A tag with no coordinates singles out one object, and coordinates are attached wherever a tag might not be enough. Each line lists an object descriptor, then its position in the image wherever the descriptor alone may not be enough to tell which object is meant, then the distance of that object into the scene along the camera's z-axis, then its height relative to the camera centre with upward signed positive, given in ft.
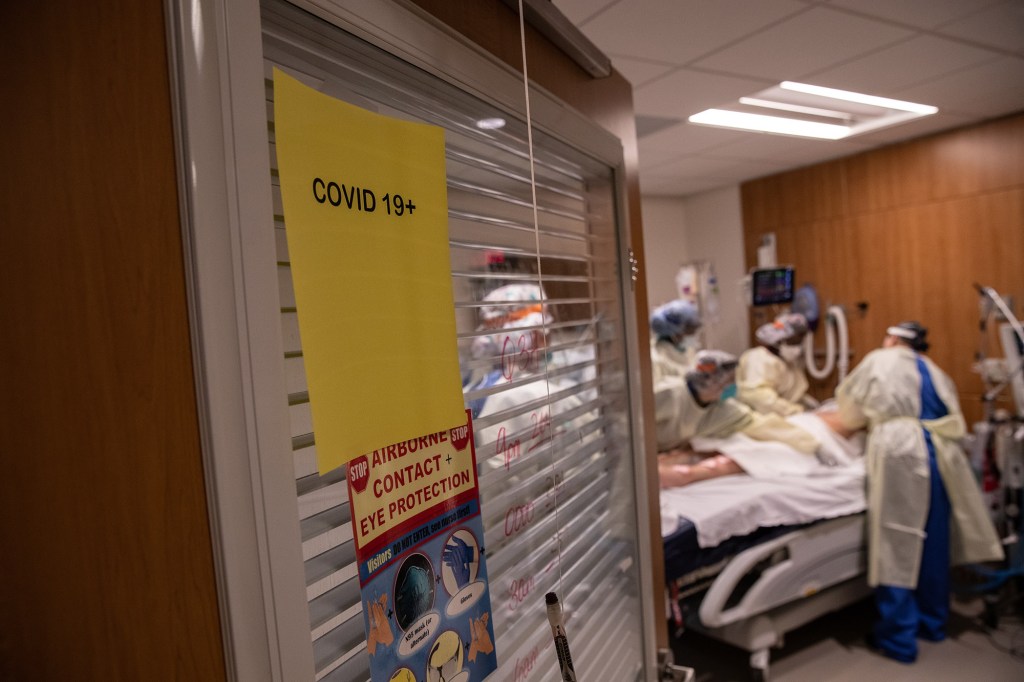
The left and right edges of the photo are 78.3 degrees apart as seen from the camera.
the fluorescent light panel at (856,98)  10.21 +3.48
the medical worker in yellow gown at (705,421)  10.27 -1.95
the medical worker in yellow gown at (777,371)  12.97 -1.52
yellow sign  1.84 +0.22
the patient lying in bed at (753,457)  10.02 -2.53
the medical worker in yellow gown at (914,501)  9.94 -3.34
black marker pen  2.51 -1.26
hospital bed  8.62 -3.56
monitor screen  15.30 +0.49
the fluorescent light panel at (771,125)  11.37 +3.46
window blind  2.05 -0.31
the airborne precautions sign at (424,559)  2.10 -0.83
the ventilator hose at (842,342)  14.97 -1.01
